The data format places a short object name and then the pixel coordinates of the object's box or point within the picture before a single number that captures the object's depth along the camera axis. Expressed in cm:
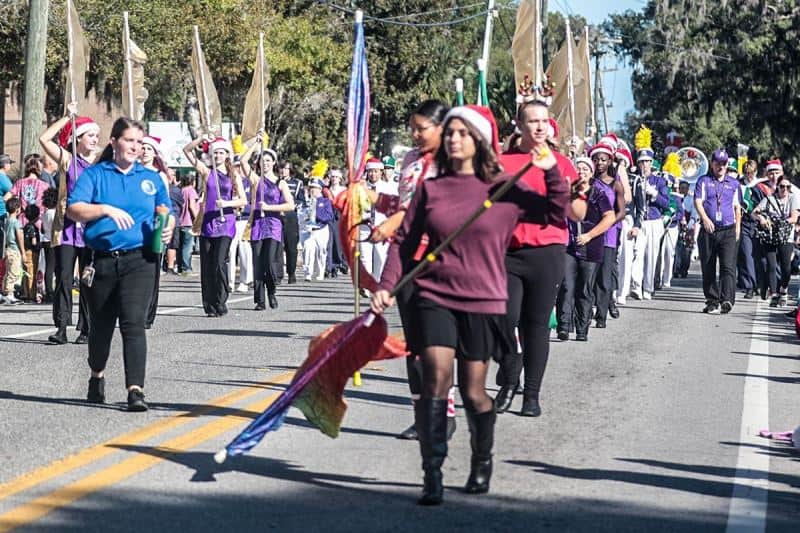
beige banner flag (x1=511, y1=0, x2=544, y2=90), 1797
